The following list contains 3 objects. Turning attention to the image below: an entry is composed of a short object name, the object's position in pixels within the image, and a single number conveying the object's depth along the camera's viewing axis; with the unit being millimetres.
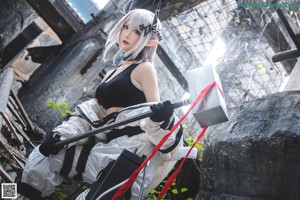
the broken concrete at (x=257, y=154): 1906
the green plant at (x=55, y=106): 5779
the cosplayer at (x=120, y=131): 2502
